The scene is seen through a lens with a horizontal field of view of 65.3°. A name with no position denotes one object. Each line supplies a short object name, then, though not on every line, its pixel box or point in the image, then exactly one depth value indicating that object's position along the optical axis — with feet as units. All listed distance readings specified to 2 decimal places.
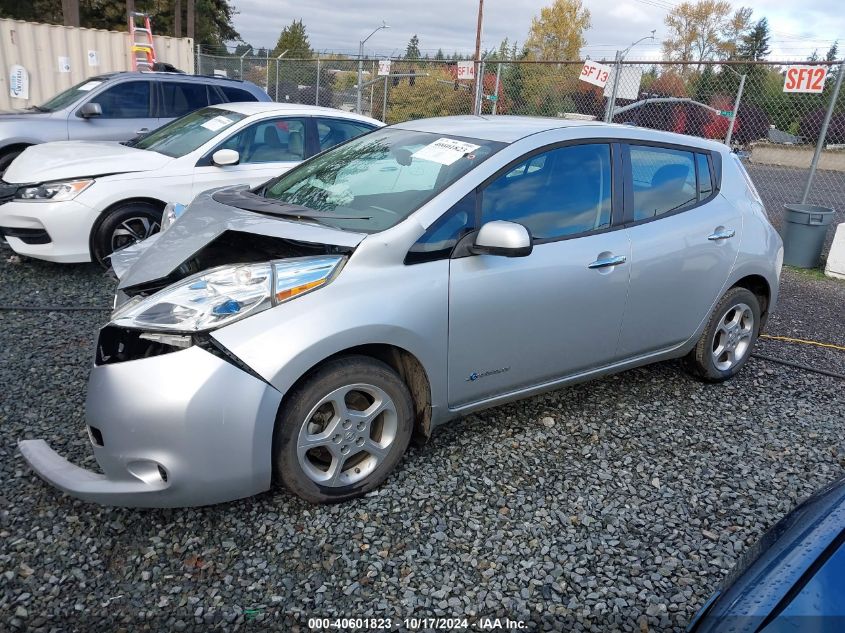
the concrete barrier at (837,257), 24.85
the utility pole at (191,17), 98.89
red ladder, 44.73
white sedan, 17.93
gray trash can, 25.88
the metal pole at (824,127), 24.11
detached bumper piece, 8.11
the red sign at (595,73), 29.99
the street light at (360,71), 45.01
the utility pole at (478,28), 102.36
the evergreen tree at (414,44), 219.82
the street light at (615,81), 29.58
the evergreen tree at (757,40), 174.81
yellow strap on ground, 17.26
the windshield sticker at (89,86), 27.93
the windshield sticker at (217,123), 20.62
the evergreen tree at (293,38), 206.69
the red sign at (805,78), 24.94
